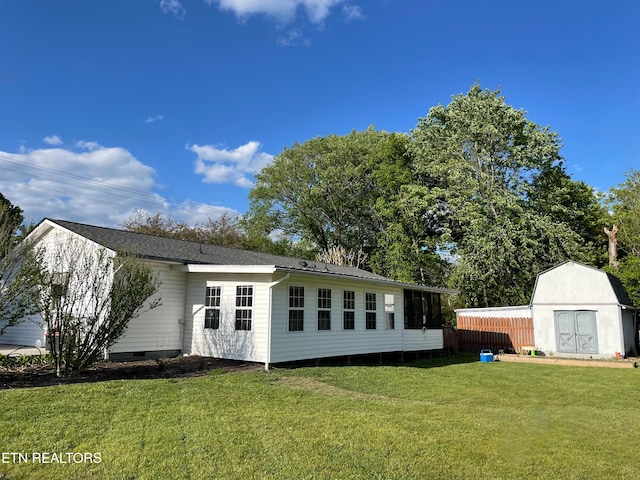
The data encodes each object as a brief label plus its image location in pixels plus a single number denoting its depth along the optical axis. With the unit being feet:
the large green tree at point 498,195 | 75.31
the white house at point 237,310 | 36.40
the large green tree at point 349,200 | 94.94
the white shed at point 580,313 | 55.62
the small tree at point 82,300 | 28.68
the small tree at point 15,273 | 26.68
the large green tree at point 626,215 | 87.04
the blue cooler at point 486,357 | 53.88
